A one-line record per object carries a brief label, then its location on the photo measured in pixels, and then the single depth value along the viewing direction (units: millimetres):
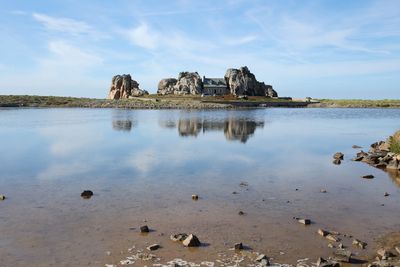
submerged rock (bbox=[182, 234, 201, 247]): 12883
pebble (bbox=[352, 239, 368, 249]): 13031
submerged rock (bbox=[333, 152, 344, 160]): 30984
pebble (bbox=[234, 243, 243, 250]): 12703
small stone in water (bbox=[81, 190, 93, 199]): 18766
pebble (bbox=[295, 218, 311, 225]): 15253
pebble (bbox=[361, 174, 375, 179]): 24330
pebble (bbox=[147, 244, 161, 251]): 12630
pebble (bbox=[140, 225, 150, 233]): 14129
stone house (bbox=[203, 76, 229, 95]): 185050
